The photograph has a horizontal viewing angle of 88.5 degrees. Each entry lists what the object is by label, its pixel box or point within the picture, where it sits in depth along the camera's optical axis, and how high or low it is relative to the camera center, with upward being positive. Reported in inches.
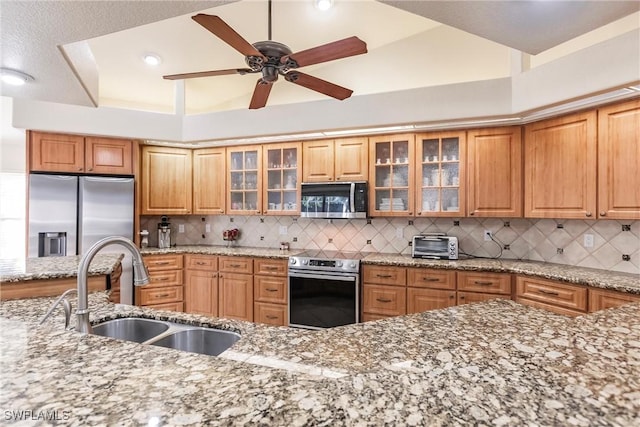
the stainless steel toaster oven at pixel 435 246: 131.5 -13.0
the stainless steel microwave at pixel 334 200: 141.9 +6.6
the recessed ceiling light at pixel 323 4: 115.9 +75.1
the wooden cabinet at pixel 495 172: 124.9 +16.7
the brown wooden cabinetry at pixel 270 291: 144.9 -34.4
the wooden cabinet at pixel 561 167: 105.1 +16.6
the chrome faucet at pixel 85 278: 47.3 -9.7
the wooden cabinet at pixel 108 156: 150.2 +27.0
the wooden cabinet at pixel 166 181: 164.6 +17.0
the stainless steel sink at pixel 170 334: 54.9 -20.9
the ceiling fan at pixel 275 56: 69.8 +37.6
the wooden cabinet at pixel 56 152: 141.6 +26.9
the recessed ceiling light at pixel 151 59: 148.7 +71.4
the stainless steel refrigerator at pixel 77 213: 138.9 +0.1
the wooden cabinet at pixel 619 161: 95.0 +16.3
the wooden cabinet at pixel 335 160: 146.1 +24.9
